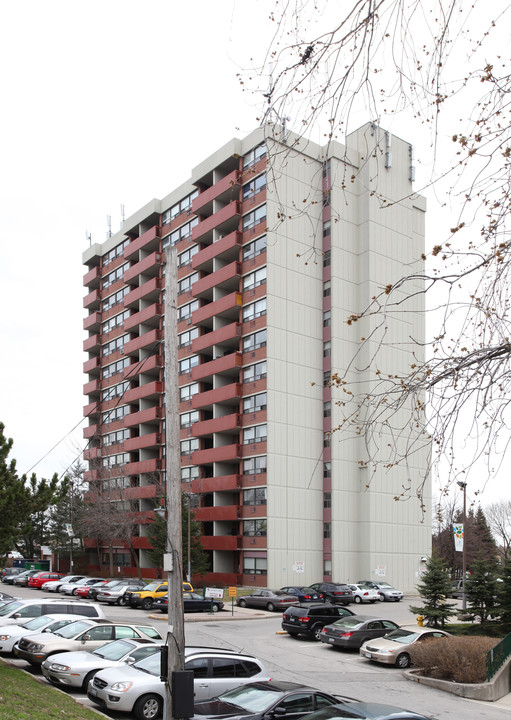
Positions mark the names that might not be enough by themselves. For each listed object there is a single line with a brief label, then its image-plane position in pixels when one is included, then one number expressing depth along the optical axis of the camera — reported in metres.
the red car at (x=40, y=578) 56.37
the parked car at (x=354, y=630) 27.20
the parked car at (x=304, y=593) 42.91
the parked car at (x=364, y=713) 10.11
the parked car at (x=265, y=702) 11.95
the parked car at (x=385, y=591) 50.81
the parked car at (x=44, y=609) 23.92
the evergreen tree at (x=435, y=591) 30.09
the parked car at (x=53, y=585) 52.68
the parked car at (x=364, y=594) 48.78
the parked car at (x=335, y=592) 46.16
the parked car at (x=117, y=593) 42.95
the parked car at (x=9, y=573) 63.58
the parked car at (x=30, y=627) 20.53
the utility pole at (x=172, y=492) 10.80
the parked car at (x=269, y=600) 42.84
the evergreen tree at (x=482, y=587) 29.47
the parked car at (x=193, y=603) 38.50
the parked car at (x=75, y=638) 19.00
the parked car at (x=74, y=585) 49.62
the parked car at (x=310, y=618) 30.08
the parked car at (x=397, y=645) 24.06
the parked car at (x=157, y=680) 14.92
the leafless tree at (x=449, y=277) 5.79
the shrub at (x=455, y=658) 20.97
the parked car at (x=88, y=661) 16.92
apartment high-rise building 53.12
